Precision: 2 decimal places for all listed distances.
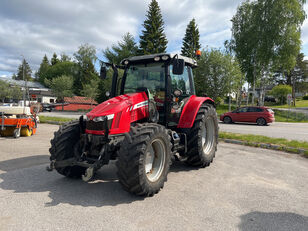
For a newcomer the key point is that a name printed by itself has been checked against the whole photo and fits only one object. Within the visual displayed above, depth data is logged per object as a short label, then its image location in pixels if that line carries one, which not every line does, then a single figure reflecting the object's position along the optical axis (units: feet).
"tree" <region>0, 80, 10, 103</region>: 154.51
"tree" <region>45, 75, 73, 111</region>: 135.85
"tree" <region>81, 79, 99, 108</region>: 122.42
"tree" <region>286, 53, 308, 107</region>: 185.96
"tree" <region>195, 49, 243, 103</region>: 94.84
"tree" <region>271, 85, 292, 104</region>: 158.40
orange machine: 28.82
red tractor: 10.94
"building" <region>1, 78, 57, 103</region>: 159.54
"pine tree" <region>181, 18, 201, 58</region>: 141.82
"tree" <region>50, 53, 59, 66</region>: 267.74
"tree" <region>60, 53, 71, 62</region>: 261.15
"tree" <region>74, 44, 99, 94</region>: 191.72
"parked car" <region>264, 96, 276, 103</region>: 188.14
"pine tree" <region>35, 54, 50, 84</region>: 265.95
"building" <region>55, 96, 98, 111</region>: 132.46
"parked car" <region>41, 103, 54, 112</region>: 109.76
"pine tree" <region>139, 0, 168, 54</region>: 120.16
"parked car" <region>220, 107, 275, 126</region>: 55.47
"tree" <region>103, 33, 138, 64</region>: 135.03
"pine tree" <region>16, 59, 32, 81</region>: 325.62
